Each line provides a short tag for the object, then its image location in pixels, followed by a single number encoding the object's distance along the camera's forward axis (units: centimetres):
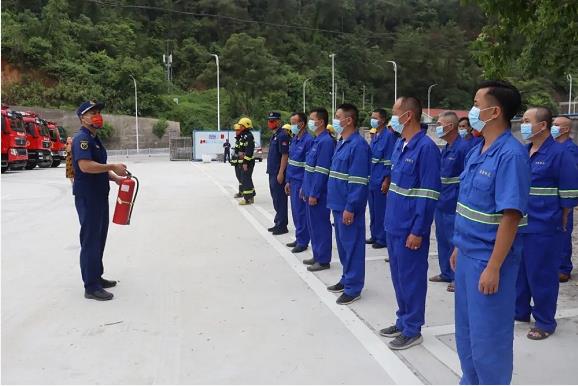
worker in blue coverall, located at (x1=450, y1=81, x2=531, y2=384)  280
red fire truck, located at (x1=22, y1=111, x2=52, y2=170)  2414
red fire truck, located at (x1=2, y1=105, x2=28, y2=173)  2095
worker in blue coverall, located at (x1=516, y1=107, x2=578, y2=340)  427
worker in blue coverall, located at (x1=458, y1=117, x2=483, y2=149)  599
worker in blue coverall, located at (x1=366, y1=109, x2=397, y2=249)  783
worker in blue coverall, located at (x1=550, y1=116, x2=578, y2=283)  561
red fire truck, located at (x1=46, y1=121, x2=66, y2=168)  2762
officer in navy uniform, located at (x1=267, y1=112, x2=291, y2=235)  888
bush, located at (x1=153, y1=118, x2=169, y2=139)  5219
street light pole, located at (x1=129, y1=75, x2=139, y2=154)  5022
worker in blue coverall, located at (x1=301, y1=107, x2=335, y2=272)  610
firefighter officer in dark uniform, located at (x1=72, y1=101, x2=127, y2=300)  523
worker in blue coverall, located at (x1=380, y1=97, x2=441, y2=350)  404
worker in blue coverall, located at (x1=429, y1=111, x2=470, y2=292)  568
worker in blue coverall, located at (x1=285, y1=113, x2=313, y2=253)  754
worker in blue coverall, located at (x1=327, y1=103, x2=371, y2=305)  506
